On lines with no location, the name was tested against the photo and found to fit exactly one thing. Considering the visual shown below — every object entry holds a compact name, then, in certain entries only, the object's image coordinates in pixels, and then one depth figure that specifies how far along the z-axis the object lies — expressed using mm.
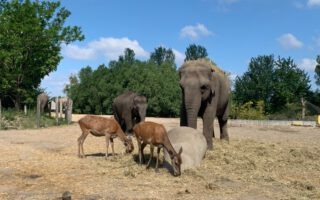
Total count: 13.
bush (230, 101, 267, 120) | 32393
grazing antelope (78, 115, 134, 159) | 9736
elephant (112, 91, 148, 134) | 14673
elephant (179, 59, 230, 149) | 9966
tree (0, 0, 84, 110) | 22637
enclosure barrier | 23937
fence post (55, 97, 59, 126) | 20624
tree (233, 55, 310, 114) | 43477
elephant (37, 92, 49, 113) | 22697
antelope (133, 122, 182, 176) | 7697
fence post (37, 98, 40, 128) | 18897
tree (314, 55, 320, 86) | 46646
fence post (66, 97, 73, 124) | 21846
